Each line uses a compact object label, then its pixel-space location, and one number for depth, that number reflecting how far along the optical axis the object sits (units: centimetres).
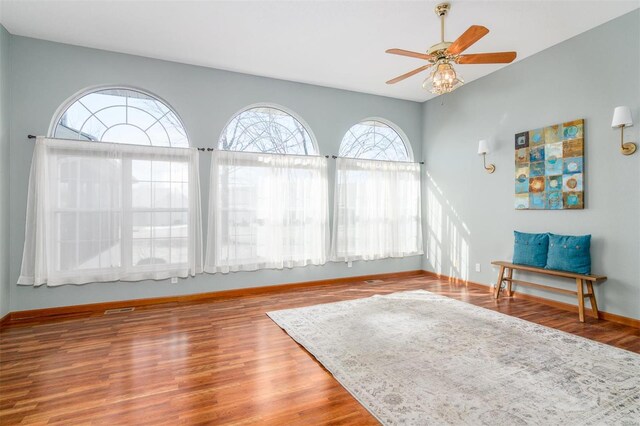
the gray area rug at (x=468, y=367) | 192
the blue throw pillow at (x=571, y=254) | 355
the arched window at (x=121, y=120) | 399
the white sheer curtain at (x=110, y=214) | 369
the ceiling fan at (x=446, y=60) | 290
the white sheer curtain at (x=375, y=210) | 538
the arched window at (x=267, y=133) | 481
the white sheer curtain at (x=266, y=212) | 453
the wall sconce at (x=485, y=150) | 480
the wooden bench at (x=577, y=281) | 346
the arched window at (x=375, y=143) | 568
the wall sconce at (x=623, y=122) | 326
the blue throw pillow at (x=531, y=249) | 398
